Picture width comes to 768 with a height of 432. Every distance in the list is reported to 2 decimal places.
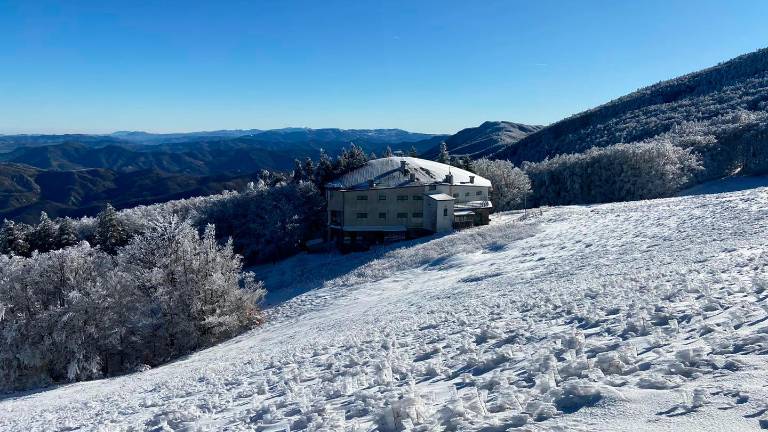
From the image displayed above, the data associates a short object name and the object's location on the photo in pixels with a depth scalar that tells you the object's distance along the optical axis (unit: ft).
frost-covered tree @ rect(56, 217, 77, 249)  209.15
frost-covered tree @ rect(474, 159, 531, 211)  226.17
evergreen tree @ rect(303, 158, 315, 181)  247.29
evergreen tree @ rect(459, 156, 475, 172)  239.34
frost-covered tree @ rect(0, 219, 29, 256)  190.70
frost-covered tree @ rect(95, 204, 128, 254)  208.64
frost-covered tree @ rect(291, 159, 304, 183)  253.85
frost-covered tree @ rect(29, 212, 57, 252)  205.98
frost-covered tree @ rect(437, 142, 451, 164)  257.14
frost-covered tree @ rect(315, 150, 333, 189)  225.76
